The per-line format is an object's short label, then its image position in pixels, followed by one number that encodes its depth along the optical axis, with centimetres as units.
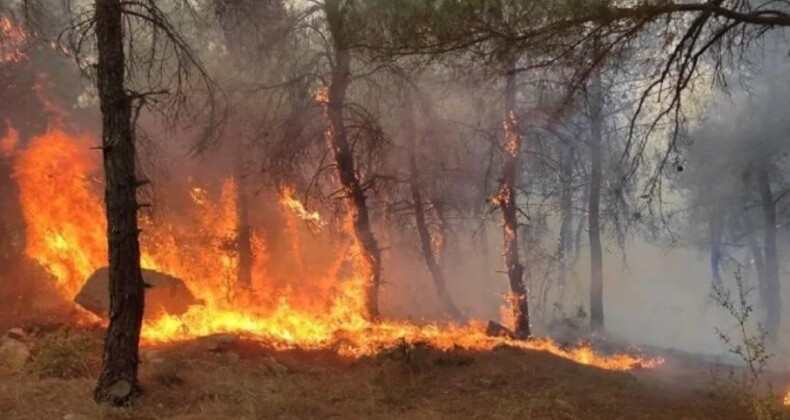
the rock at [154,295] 1228
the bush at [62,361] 820
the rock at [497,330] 1478
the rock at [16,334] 1067
